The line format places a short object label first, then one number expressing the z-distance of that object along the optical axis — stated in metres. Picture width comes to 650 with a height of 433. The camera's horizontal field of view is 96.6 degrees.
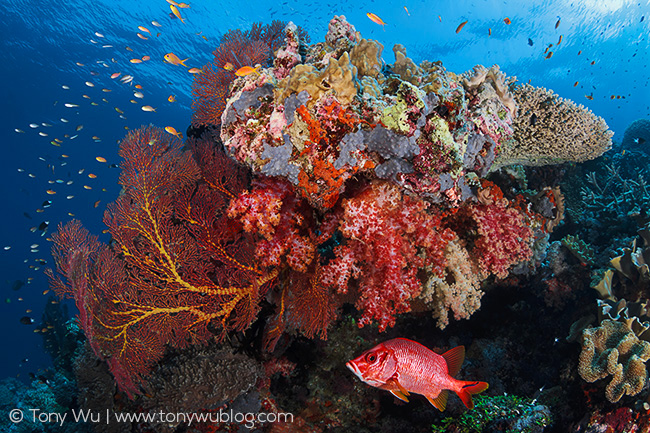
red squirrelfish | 2.12
